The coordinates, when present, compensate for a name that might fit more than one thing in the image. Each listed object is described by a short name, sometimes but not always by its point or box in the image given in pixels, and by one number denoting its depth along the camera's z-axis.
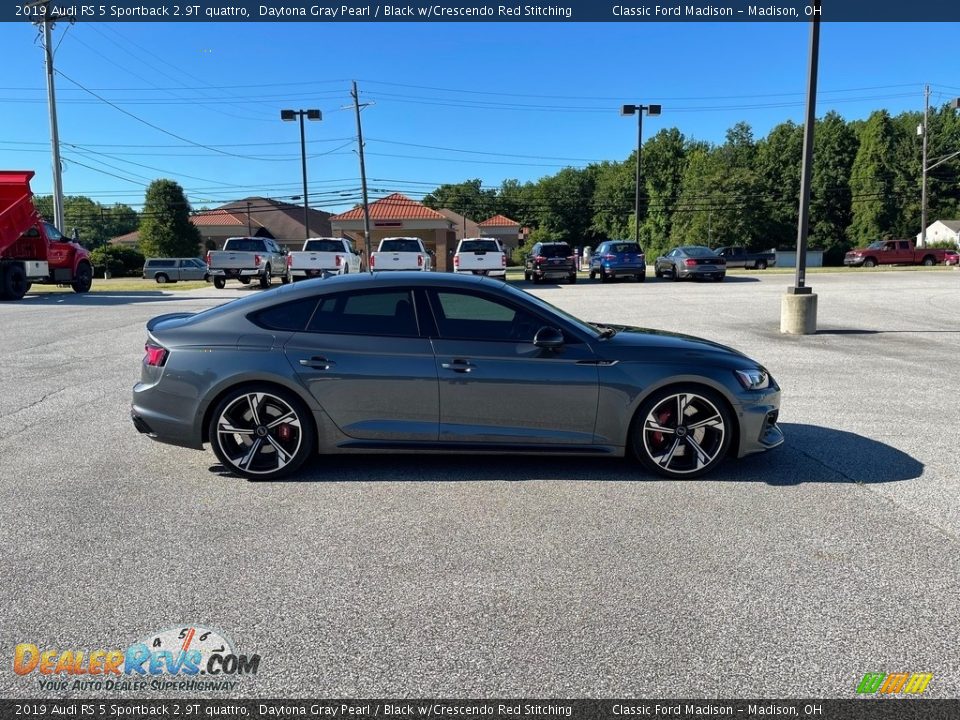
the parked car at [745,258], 50.44
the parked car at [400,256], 24.95
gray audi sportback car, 4.96
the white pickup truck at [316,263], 25.84
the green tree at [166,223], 63.34
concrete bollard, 12.91
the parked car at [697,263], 31.05
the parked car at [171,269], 45.00
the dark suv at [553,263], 31.72
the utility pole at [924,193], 52.54
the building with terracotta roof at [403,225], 57.69
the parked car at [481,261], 27.23
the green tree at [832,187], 78.50
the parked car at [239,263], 28.36
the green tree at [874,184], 74.38
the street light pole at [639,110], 39.47
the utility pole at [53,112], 31.00
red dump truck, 21.53
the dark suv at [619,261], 31.62
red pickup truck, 46.25
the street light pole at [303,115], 44.20
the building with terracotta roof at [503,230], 98.88
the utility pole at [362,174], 45.69
